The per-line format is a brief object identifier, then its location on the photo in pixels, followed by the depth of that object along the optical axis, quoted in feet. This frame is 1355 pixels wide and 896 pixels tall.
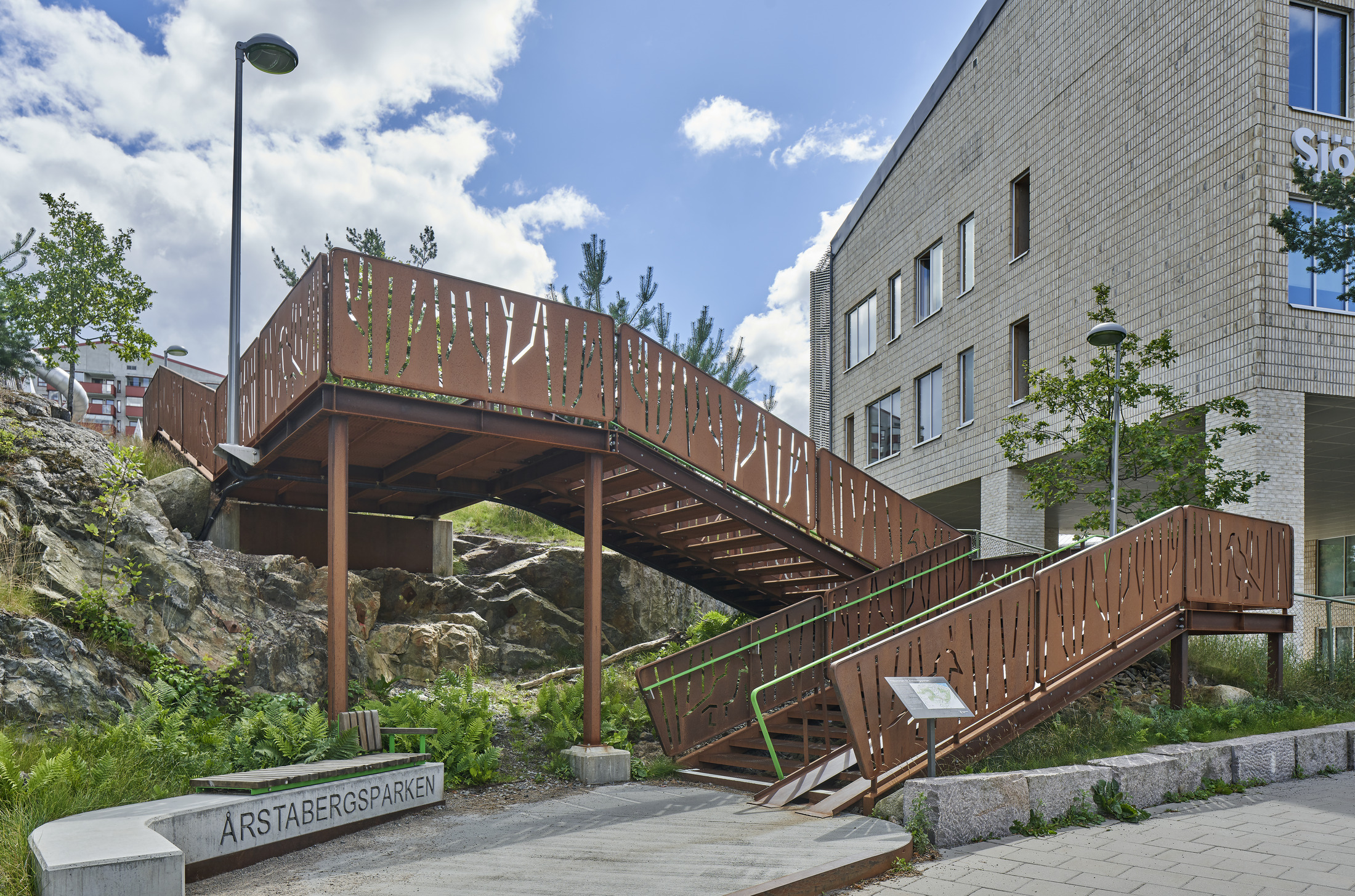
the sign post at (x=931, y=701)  23.02
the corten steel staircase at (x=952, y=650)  26.00
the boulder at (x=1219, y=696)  36.99
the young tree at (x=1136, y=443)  43.65
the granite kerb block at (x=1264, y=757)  28.78
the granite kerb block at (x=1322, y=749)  30.48
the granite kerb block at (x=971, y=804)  22.25
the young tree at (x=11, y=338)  44.42
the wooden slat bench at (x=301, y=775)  21.13
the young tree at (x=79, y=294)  59.77
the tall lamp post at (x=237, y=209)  34.09
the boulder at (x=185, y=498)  43.68
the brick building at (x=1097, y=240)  47.09
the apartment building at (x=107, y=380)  232.73
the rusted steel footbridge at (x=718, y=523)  28.37
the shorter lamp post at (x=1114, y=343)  40.16
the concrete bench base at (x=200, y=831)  14.89
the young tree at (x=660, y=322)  84.79
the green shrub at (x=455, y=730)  30.42
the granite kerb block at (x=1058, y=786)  23.93
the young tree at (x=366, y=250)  76.48
